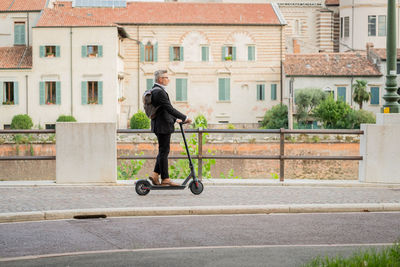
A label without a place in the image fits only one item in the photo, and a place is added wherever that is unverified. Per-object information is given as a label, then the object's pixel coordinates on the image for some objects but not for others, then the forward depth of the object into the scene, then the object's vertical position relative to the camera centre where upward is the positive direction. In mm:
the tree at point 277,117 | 56594 +920
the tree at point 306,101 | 58750 +2230
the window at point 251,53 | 61094 +6299
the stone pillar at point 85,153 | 13883 -454
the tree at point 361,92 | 60062 +3003
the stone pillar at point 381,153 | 14289 -470
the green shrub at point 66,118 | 51188 +761
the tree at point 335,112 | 55375 +1262
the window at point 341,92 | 61281 +3069
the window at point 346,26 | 74506 +10387
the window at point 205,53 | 61134 +6252
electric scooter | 12422 -970
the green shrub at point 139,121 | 53875 +578
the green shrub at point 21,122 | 51625 +486
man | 12344 +132
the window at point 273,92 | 60406 +3025
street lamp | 14742 +1371
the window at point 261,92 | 60562 +3029
